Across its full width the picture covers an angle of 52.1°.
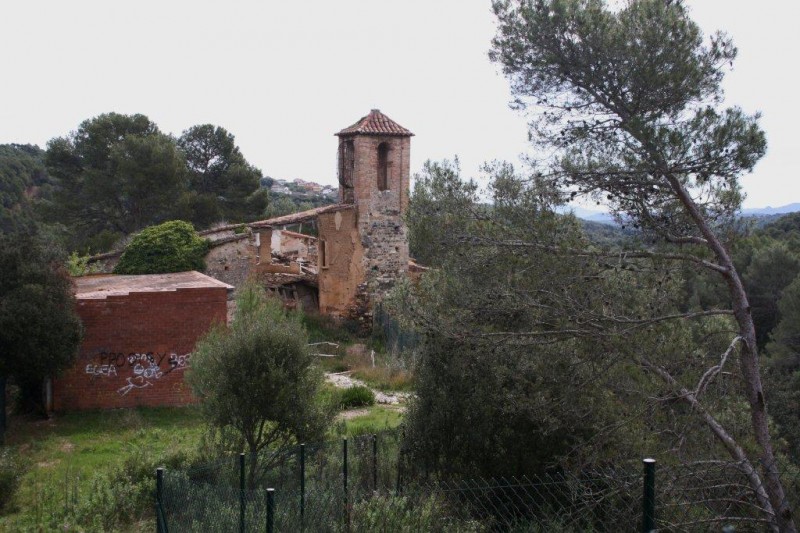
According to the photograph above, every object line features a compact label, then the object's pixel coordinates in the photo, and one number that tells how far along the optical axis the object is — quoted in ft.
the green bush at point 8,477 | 35.19
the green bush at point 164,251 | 82.07
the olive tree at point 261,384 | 37.29
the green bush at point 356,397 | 56.08
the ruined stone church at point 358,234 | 82.48
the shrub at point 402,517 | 26.55
